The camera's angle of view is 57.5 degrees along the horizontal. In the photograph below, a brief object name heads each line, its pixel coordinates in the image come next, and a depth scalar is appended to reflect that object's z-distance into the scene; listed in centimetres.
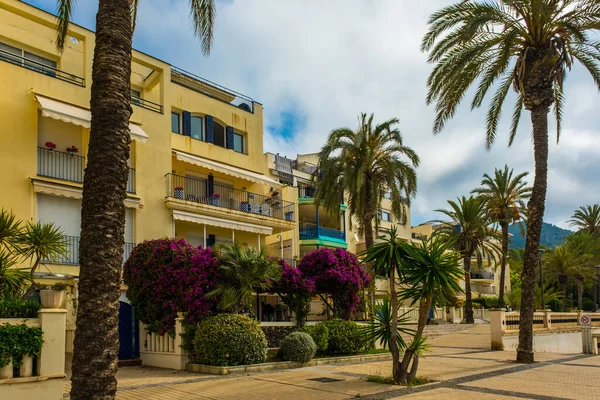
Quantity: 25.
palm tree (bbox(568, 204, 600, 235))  5909
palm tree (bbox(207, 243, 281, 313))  1633
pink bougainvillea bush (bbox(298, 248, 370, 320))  2062
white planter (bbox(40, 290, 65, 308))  1016
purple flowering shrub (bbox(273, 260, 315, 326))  1914
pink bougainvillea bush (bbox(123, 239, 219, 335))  1608
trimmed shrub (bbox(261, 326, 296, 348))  1877
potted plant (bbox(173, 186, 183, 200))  2531
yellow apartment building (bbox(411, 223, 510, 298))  6875
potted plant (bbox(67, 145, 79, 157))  2198
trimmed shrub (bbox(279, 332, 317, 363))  1644
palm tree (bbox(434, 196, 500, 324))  4181
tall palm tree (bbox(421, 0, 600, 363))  1781
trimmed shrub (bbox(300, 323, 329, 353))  1819
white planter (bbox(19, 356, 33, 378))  964
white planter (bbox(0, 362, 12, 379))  937
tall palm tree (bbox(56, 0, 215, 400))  700
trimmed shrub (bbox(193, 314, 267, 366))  1488
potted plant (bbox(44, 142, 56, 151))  2111
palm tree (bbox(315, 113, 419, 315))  2739
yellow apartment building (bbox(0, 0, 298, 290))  2028
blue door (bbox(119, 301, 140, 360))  1757
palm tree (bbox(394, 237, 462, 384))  1234
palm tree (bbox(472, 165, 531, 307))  4281
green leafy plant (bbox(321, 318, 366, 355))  1878
